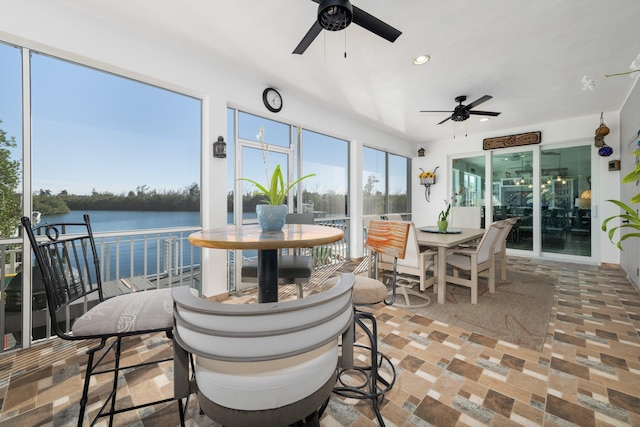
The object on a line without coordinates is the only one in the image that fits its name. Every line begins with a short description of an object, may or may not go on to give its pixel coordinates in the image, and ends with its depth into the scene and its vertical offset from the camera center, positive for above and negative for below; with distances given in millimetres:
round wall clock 3539 +1494
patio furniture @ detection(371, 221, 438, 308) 2696 -553
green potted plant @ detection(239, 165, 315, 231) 1633 +16
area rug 2283 -987
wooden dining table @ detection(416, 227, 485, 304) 2749 -307
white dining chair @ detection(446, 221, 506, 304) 2846 -531
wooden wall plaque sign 5217 +1439
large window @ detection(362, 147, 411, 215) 5570 +661
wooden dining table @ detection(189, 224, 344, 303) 1189 -130
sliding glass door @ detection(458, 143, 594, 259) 4918 +328
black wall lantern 3037 +714
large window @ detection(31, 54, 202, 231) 2240 +605
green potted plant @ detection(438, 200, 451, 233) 3473 -154
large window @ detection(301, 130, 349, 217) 4414 +672
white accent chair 653 -361
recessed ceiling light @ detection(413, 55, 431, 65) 2912 +1657
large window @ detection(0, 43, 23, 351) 2021 +333
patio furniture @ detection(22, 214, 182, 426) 1108 -432
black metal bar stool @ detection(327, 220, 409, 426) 1415 -1004
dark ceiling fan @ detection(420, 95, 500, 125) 3758 +1398
